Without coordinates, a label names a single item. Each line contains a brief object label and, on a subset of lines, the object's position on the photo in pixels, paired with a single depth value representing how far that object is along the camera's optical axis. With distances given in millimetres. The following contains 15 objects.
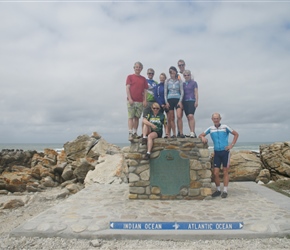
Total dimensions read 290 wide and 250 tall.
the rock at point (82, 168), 12812
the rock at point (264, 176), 11798
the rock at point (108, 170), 10423
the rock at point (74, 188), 11406
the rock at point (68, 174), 14276
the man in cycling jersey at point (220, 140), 7031
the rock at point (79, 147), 15672
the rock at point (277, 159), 12697
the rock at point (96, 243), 4477
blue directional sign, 4853
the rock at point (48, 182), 13791
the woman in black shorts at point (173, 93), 7172
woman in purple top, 7246
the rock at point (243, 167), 11180
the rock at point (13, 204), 8805
